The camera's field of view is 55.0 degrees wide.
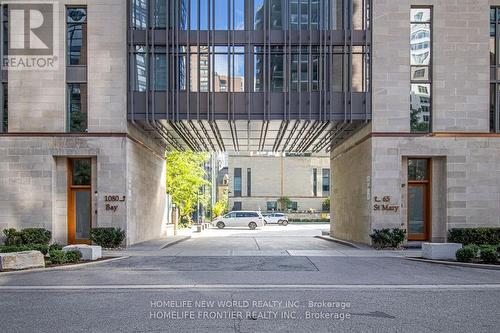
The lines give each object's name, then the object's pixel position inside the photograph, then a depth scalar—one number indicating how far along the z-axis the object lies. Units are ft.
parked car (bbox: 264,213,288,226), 205.26
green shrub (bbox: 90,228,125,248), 66.28
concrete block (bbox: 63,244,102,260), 53.21
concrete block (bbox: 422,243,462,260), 54.29
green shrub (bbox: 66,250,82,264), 50.42
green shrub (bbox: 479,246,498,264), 48.83
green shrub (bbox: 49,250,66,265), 48.96
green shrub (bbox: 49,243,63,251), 51.94
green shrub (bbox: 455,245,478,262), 50.75
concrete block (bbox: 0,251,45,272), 44.91
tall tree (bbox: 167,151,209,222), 145.69
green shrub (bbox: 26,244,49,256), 52.50
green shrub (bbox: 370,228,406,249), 66.33
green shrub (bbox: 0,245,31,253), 49.67
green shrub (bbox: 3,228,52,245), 65.92
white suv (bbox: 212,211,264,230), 170.40
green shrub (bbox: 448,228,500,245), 66.80
